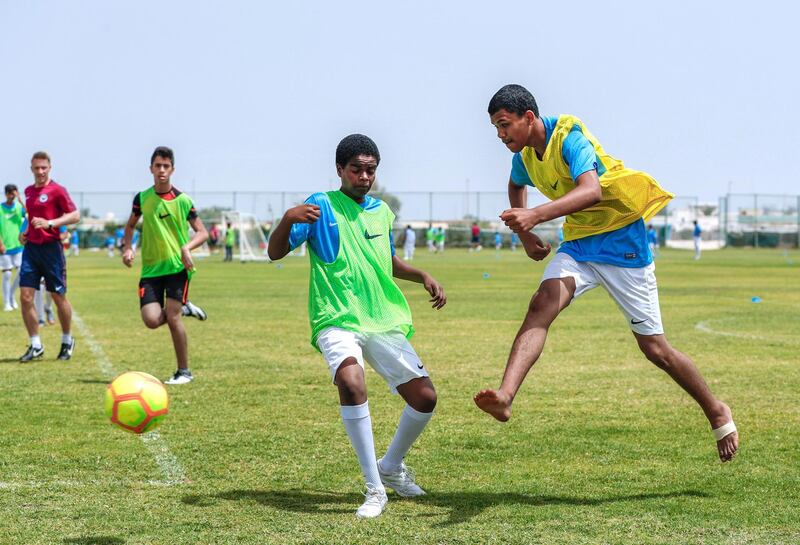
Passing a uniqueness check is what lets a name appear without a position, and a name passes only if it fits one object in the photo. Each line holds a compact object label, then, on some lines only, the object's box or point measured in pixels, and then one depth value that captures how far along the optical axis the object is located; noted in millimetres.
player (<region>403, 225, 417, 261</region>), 54756
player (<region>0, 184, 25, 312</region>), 17656
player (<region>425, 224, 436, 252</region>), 69750
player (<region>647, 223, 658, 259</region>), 65738
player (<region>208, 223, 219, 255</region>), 63584
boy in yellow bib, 5648
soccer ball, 5613
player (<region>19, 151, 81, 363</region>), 11781
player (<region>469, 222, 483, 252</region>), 71625
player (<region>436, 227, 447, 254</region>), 67562
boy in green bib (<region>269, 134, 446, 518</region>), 5559
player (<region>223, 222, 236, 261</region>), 50688
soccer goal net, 53938
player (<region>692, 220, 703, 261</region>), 52547
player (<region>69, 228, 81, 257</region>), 63188
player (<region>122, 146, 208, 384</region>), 10109
